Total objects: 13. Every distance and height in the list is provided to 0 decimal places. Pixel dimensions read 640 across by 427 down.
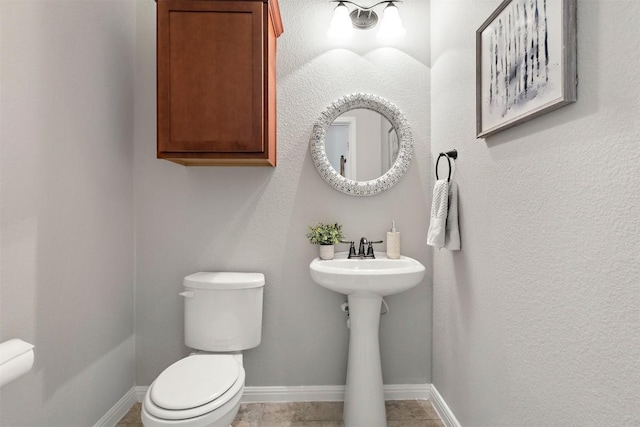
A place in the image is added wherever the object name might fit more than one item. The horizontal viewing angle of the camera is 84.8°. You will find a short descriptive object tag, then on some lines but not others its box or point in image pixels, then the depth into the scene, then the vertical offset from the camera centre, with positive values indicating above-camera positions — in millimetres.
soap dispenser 1928 -181
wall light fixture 1925 +1071
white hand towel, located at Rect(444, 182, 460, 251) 1608 -56
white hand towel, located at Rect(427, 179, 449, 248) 1628 -19
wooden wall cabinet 1587 +619
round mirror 1958 +384
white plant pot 1896 -211
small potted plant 1897 -137
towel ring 1675 +278
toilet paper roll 1031 -450
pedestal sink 1662 -725
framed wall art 925 +473
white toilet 1285 -660
